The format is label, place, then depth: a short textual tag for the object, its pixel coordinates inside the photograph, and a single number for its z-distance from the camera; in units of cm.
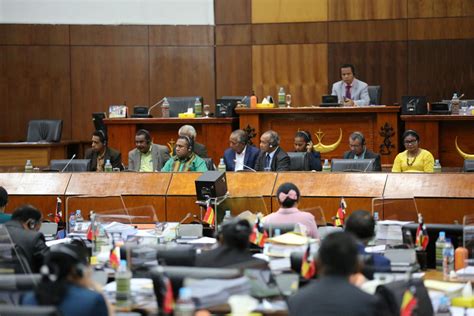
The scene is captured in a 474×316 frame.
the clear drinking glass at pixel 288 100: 1305
